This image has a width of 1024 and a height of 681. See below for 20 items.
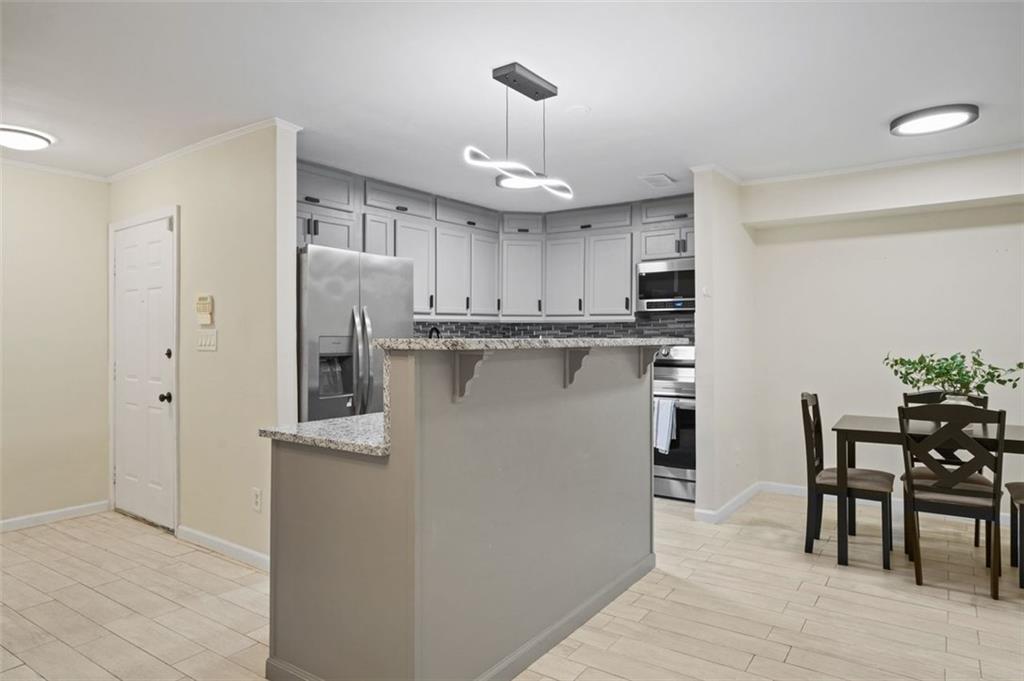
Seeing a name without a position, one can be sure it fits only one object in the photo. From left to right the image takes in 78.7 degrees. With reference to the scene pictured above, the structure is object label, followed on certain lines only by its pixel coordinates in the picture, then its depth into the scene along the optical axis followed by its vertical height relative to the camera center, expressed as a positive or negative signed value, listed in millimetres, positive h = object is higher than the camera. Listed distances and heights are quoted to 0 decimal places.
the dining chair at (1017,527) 3172 -1008
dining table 3244 -533
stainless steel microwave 5180 +455
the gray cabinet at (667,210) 5324 +1128
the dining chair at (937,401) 3487 -359
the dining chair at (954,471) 3045 -656
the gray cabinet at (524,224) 6152 +1140
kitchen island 2004 -656
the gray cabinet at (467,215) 5480 +1139
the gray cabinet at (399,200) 4805 +1126
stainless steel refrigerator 3695 +91
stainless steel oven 4914 -758
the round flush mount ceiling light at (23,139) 3602 +1189
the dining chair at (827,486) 3443 -829
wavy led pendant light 2793 +874
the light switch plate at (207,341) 3855 -12
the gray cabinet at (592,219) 5668 +1136
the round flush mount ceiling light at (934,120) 3314 +1204
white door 4195 -240
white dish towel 4914 -660
